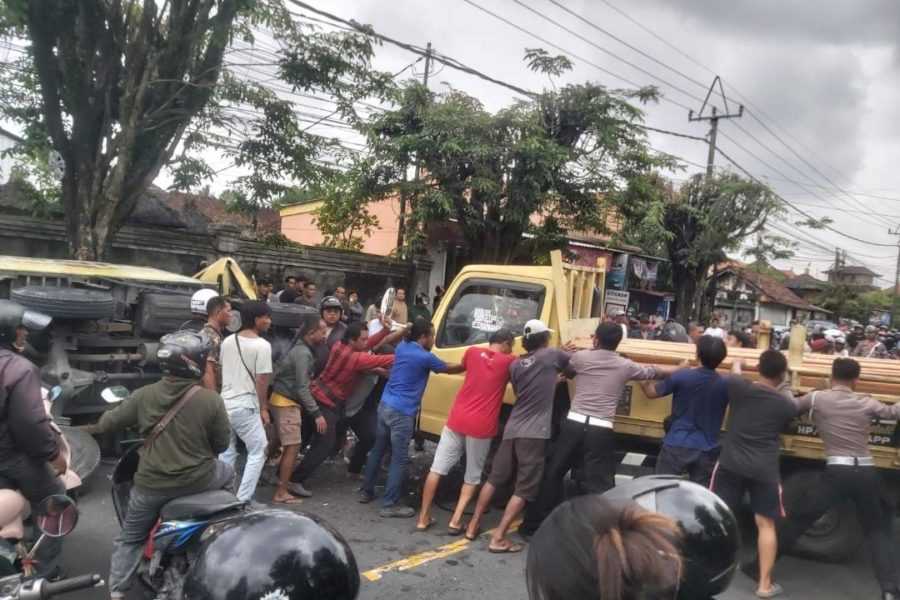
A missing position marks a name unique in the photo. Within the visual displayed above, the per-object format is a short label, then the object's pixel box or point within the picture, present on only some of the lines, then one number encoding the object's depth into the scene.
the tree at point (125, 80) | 9.10
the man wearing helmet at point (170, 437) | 3.32
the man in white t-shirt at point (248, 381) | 4.93
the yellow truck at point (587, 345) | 4.84
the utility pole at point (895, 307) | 38.94
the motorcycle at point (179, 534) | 3.10
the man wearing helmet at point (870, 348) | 12.03
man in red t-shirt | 5.20
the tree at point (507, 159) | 13.33
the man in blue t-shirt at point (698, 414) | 4.66
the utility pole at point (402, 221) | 14.90
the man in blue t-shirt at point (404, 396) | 5.55
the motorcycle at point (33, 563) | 2.09
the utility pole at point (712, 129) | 19.93
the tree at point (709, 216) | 19.00
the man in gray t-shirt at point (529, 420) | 5.00
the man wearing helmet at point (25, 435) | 3.04
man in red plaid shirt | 5.92
